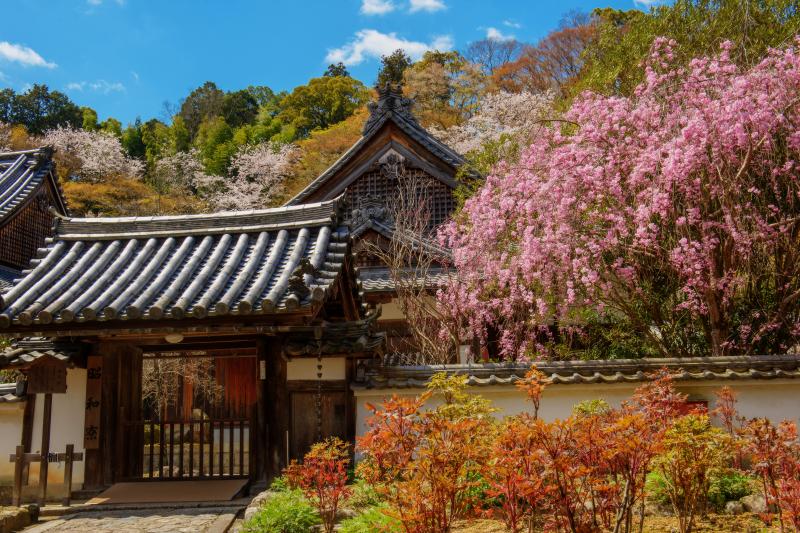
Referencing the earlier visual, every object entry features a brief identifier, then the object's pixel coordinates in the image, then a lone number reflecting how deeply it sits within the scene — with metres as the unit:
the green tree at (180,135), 53.41
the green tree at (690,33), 12.46
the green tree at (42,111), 52.25
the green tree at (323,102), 49.81
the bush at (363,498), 7.09
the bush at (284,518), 6.32
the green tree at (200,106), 57.88
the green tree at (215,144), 47.97
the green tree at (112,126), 57.67
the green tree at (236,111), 59.03
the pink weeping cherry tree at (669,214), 10.40
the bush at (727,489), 6.54
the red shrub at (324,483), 6.36
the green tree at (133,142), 56.53
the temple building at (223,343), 9.15
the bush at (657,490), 6.49
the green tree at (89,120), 56.22
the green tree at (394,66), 46.62
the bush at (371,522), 5.54
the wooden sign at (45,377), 9.40
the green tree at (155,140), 53.46
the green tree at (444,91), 39.78
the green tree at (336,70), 54.56
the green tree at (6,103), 51.75
